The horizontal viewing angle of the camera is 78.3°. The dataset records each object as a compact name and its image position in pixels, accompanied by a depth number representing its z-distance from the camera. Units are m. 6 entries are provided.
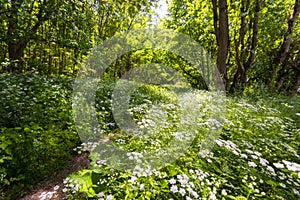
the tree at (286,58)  7.28
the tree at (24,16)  4.20
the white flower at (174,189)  1.80
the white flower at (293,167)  1.93
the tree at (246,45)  7.45
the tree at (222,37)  6.64
